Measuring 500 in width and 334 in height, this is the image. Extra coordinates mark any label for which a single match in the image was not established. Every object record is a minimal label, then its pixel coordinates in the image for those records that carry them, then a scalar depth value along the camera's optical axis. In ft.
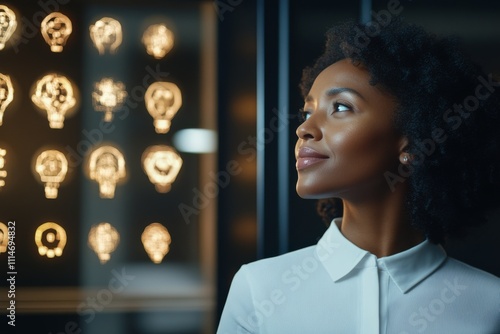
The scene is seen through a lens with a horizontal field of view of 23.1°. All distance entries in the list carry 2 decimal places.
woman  4.82
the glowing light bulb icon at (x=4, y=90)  5.70
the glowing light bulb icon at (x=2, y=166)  5.69
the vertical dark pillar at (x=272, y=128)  5.69
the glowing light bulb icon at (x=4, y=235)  5.70
